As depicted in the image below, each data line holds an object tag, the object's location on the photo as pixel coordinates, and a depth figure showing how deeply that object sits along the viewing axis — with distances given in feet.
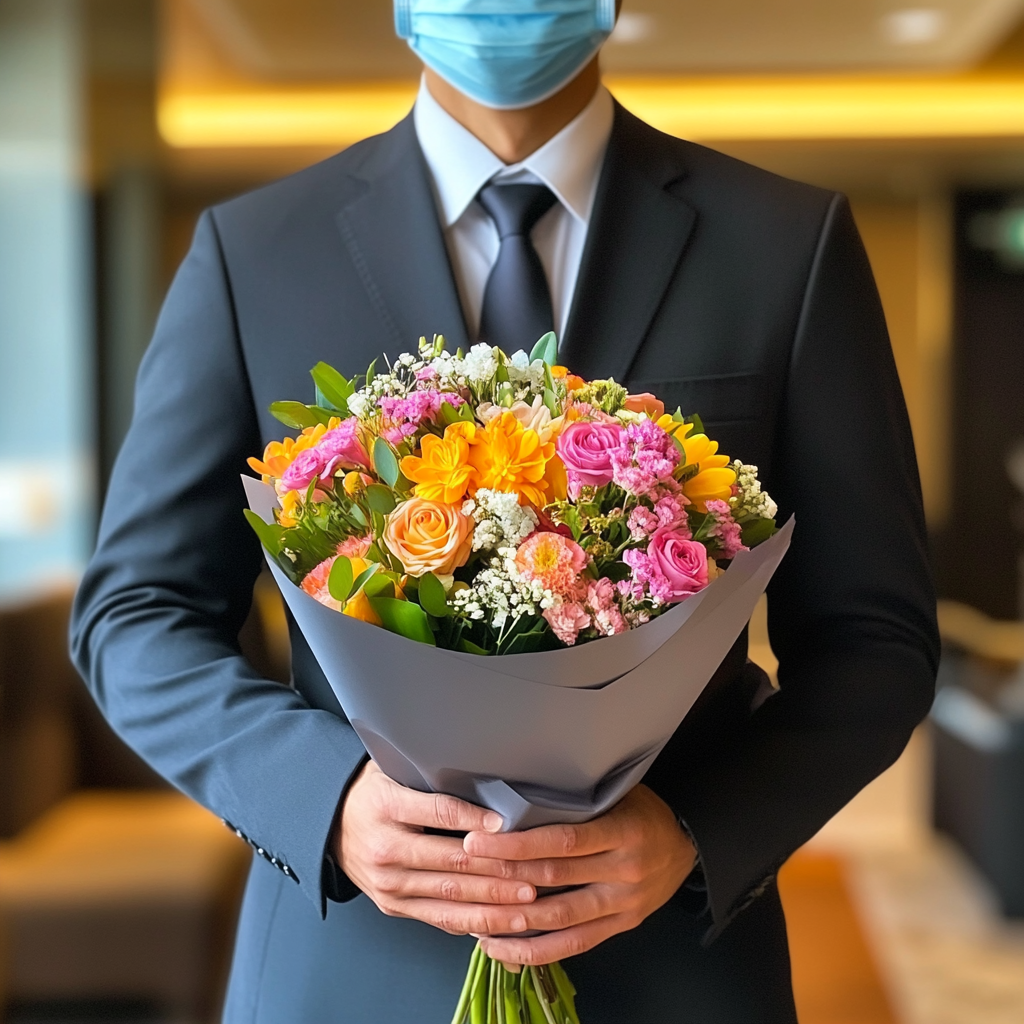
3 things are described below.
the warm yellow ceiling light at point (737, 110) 26.30
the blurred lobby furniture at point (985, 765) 14.84
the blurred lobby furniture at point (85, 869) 11.76
